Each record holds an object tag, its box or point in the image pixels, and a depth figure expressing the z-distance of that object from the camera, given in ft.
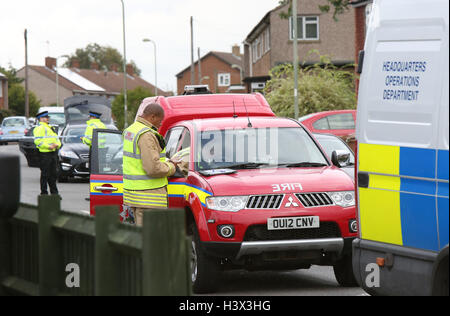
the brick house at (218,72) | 374.02
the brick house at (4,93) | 323.57
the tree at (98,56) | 474.49
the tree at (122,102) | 212.48
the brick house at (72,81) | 394.52
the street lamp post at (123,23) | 204.83
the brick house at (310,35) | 183.42
